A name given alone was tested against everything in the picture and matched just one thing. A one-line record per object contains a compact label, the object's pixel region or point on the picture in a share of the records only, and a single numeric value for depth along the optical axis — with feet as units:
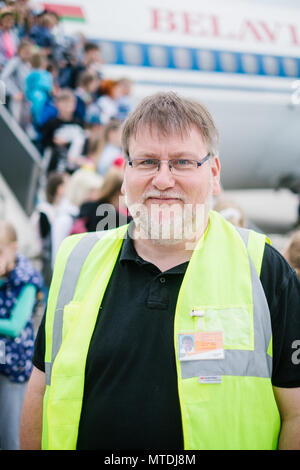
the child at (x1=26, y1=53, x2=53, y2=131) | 20.89
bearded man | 4.58
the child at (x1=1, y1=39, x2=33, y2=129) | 21.77
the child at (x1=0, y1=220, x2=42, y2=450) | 9.04
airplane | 35.68
